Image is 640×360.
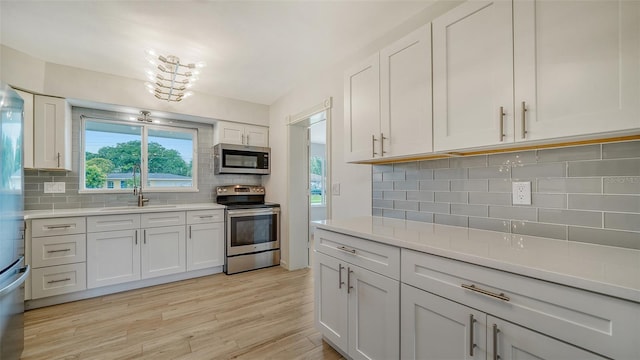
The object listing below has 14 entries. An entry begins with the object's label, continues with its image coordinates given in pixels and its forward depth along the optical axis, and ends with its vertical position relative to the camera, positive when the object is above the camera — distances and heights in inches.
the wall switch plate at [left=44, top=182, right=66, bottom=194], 115.0 -3.0
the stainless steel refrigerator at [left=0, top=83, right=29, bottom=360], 58.1 -11.9
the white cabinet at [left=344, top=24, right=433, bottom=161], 63.2 +21.8
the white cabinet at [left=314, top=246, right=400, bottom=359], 54.2 -31.0
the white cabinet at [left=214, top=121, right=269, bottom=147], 148.0 +27.6
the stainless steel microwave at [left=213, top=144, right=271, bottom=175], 144.2 +12.3
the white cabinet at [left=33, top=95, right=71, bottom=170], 105.0 +19.8
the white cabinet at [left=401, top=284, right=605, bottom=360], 34.4 -24.1
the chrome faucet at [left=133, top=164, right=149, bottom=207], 132.6 -5.0
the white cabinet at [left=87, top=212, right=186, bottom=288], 108.7 -30.5
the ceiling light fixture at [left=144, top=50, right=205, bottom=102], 92.4 +41.8
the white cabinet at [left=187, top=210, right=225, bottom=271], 130.0 -30.4
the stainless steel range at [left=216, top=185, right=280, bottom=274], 136.6 -29.5
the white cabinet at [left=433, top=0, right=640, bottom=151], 37.3 +18.9
